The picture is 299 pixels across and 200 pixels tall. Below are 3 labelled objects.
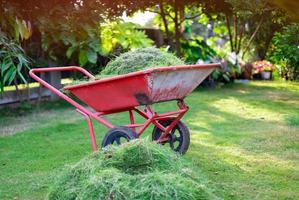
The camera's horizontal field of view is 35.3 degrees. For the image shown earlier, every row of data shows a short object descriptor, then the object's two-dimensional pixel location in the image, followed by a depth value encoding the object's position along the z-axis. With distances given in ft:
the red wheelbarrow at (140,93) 10.96
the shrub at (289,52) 26.23
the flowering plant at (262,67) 39.24
